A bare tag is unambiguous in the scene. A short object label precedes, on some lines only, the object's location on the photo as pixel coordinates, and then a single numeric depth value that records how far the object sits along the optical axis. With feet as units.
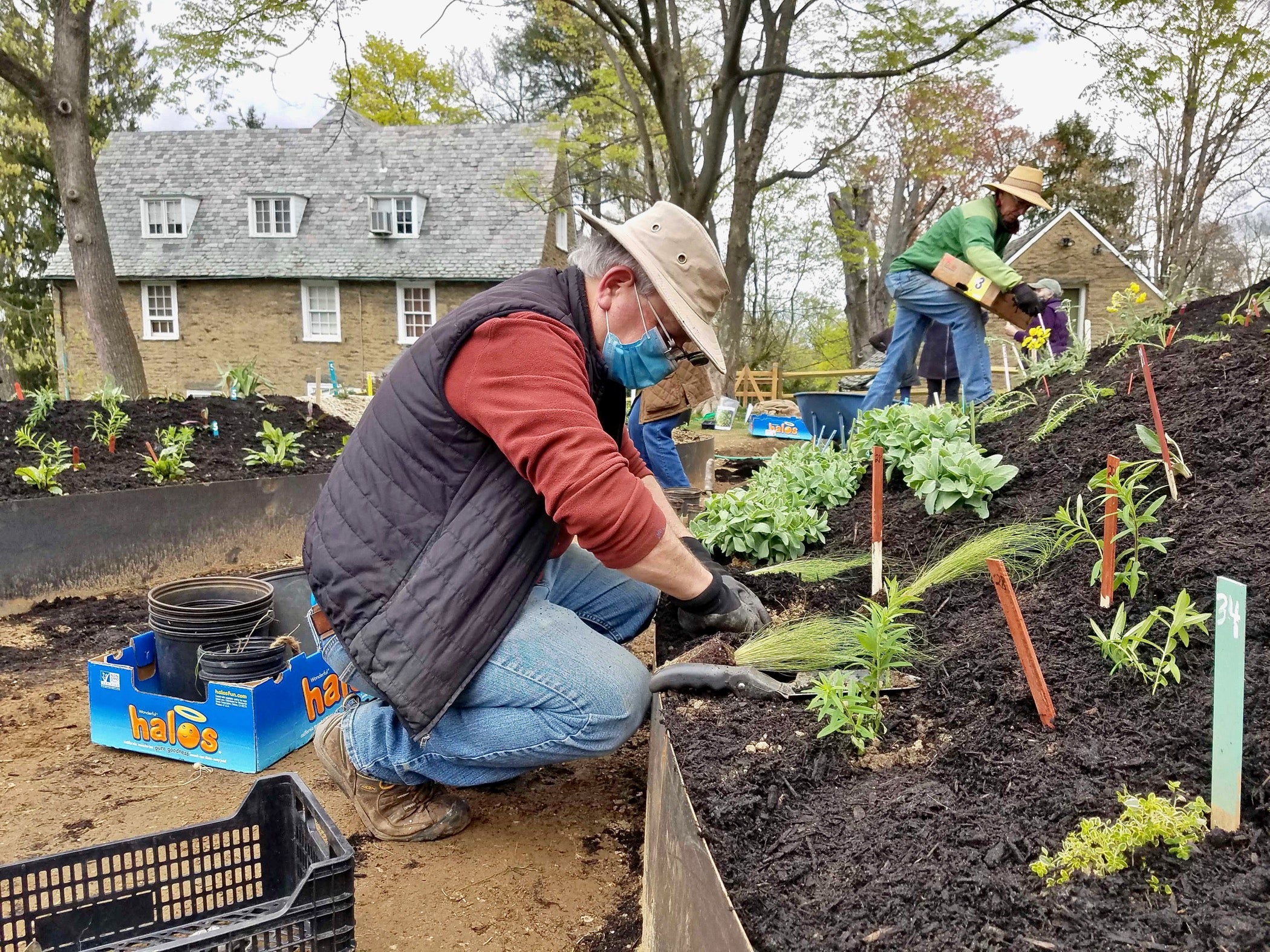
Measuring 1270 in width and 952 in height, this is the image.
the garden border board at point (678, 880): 4.32
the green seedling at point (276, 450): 19.57
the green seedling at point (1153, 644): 5.39
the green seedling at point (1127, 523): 6.40
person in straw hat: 18.03
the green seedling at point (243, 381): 26.76
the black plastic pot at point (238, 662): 9.33
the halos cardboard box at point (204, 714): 9.17
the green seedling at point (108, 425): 18.74
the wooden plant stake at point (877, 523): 8.09
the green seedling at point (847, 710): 5.93
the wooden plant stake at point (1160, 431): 7.30
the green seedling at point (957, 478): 9.61
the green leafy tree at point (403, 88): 83.35
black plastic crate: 5.24
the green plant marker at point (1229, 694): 4.02
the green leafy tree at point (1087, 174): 83.46
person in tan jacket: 16.96
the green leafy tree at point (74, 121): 30.50
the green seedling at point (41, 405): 18.77
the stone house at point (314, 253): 72.59
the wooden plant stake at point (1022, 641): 5.11
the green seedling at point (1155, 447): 7.78
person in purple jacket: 21.53
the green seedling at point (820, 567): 9.37
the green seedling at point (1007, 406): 12.81
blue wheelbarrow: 20.93
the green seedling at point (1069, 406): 10.82
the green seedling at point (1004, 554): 7.95
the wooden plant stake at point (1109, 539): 5.84
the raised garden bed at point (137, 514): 14.37
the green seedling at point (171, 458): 17.22
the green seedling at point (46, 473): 15.35
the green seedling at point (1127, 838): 4.23
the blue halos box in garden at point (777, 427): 36.88
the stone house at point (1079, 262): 68.49
